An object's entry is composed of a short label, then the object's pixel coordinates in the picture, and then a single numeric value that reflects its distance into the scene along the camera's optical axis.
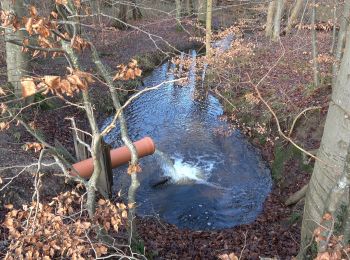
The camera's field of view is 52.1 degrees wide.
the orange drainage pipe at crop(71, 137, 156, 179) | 8.83
